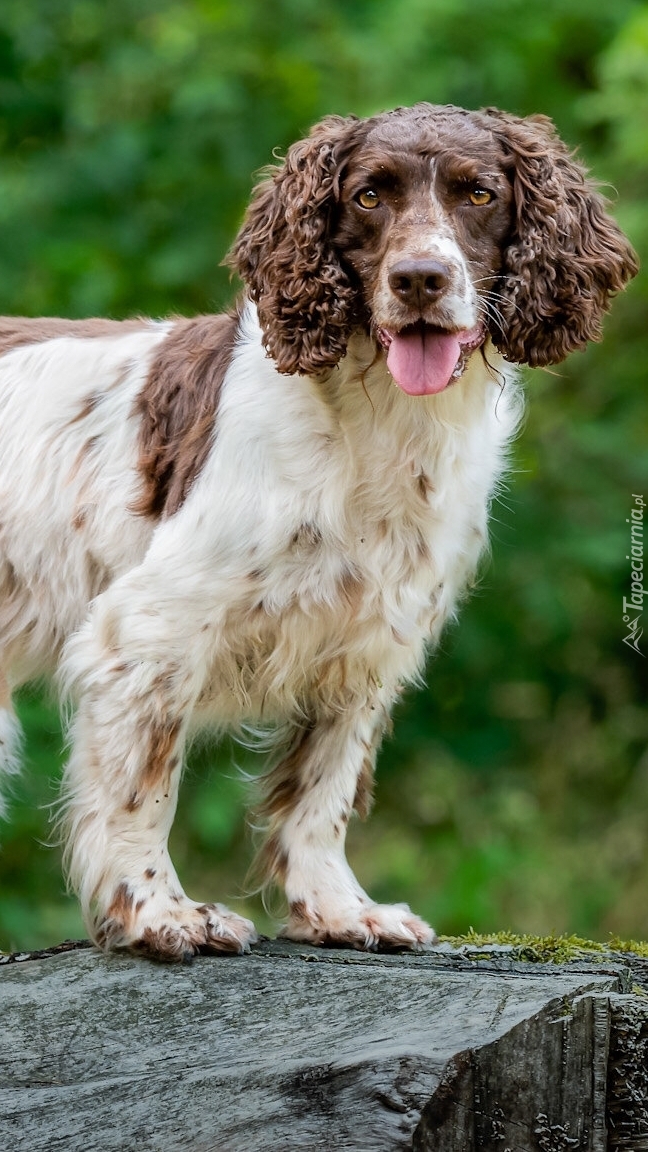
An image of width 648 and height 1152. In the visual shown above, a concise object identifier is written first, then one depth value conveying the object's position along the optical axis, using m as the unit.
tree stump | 6.73
